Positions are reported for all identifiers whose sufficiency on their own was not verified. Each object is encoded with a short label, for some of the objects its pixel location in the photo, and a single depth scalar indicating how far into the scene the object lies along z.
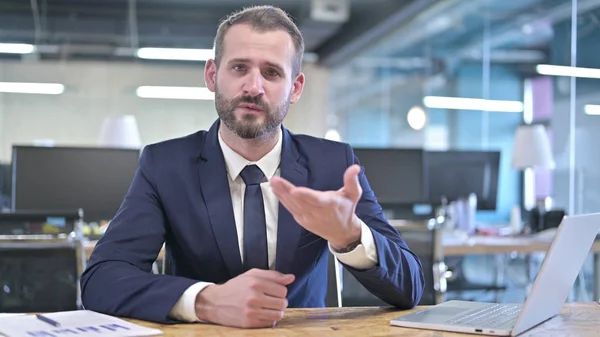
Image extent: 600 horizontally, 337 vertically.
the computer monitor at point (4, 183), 5.39
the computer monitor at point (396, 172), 4.45
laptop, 1.37
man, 1.64
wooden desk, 1.39
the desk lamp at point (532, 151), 5.24
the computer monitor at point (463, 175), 4.94
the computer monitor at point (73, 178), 3.99
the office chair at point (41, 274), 2.82
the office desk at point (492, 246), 4.27
